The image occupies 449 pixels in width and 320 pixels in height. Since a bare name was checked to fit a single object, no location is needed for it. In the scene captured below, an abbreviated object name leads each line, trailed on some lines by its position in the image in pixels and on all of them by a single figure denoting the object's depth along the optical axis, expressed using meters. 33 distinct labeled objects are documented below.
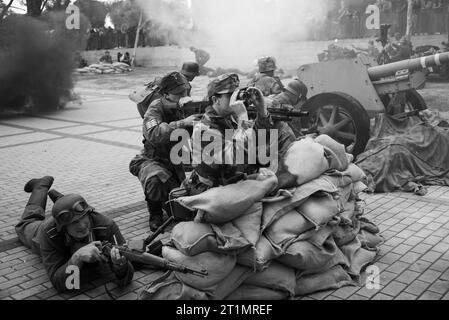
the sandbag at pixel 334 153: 4.18
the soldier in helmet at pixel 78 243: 3.40
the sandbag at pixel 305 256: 3.33
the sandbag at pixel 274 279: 3.31
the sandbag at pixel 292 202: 3.43
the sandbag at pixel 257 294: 3.32
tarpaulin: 5.83
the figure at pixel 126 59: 29.88
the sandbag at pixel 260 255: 3.20
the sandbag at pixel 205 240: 3.16
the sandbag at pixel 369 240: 4.04
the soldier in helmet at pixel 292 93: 6.01
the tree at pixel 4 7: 13.16
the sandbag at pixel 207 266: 3.17
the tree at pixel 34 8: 15.94
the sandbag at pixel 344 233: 3.78
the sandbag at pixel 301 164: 3.66
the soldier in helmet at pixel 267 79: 6.73
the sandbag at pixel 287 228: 3.37
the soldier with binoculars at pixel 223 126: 3.32
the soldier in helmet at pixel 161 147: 4.61
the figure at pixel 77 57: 15.14
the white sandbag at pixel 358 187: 4.37
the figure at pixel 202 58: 20.23
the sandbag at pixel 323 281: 3.43
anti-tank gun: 6.50
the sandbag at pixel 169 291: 3.16
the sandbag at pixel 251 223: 3.26
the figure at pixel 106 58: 30.34
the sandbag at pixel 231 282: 3.23
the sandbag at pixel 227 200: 3.24
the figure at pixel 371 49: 16.26
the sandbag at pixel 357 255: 3.71
